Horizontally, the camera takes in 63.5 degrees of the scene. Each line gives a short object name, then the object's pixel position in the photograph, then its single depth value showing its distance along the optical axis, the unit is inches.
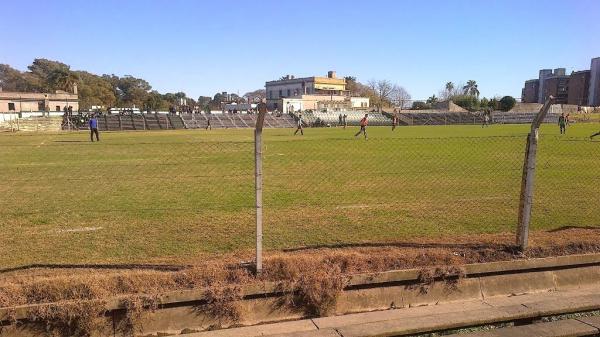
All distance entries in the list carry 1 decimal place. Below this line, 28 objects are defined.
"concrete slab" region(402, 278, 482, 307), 200.1
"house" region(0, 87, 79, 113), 2615.7
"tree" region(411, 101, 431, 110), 3483.8
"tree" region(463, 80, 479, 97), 5588.6
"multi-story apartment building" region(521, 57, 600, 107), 4073.1
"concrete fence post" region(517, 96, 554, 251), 221.9
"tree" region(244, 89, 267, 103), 5098.4
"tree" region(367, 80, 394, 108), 5201.8
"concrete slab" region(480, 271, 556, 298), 208.5
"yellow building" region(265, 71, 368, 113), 3592.8
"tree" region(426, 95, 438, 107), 3653.3
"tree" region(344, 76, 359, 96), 5574.8
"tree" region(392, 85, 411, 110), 5132.9
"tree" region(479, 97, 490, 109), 3535.2
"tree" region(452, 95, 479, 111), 3531.0
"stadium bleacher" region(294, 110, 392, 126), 2576.3
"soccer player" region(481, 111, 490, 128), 2183.6
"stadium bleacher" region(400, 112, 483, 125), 2635.3
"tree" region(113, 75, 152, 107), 4030.5
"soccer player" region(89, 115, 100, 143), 1074.1
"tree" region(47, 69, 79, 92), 3380.9
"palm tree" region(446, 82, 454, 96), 5804.1
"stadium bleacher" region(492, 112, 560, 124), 2650.1
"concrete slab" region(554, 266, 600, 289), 216.4
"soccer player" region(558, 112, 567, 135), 1324.8
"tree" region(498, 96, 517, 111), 3277.6
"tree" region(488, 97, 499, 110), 3440.0
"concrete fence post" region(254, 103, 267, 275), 187.3
